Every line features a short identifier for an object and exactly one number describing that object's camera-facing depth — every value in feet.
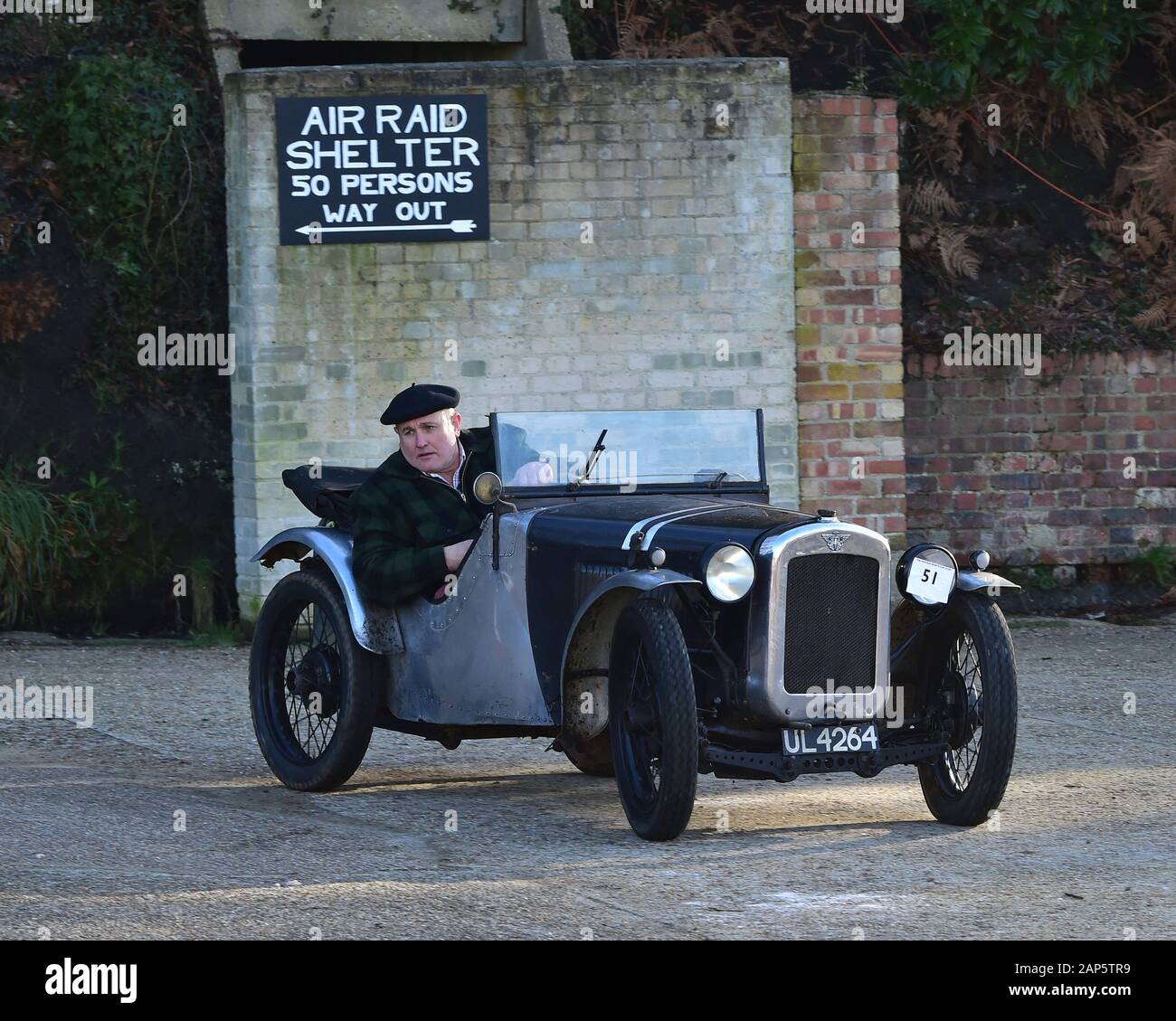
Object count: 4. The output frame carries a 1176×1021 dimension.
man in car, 46.01
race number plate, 42.55
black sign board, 75.46
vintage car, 40.52
